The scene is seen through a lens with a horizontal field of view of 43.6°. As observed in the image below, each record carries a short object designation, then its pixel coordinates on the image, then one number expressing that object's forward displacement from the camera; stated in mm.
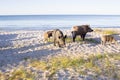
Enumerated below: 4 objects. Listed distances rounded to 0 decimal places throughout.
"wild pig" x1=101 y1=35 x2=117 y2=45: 9876
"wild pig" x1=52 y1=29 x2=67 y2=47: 9251
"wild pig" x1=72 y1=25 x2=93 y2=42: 10389
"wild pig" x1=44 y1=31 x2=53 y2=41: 10872
